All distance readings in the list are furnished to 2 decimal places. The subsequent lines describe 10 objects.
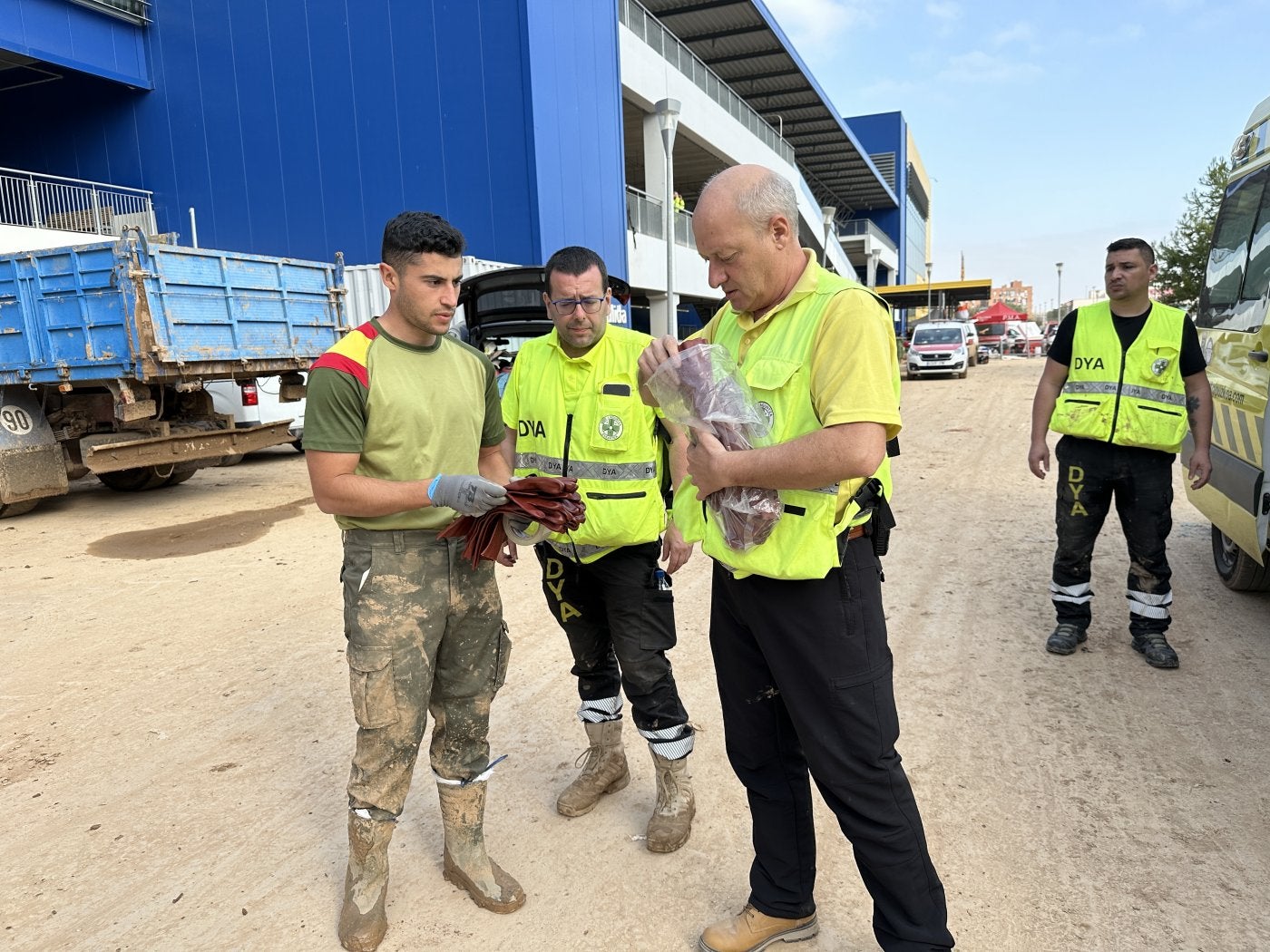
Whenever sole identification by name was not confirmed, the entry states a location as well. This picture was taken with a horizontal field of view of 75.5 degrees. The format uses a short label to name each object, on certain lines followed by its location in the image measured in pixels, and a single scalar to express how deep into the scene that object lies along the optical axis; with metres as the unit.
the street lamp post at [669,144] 16.20
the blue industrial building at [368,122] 15.19
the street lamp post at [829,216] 31.46
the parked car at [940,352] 25.42
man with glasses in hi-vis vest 2.89
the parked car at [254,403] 10.46
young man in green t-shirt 2.24
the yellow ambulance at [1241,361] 4.07
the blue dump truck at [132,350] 7.71
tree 28.97
